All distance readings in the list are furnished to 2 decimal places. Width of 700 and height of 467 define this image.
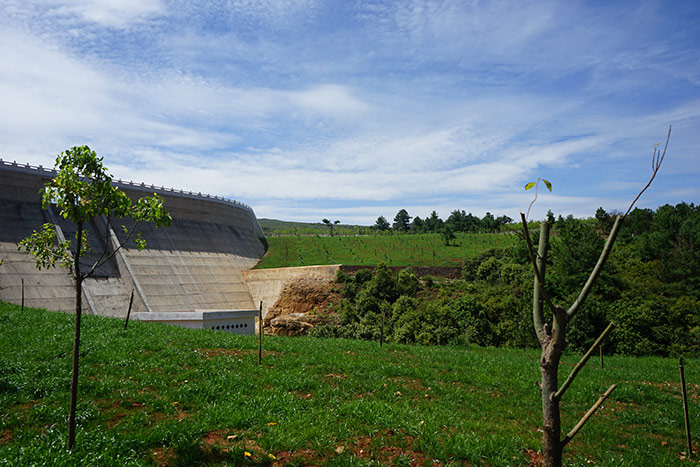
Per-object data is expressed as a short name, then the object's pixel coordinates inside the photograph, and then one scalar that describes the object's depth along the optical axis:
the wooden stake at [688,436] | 6.43
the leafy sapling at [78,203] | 5.35
